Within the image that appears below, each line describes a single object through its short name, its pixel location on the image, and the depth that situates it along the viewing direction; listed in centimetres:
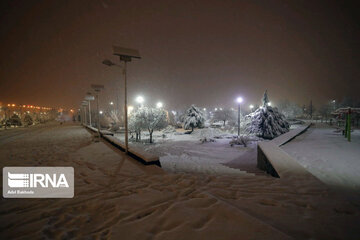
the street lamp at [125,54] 733
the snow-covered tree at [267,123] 2022
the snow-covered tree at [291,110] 7043
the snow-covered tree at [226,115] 4968
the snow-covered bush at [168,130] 3072
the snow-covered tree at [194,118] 3241
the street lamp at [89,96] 1658
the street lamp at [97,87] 1328
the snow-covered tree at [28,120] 3772
